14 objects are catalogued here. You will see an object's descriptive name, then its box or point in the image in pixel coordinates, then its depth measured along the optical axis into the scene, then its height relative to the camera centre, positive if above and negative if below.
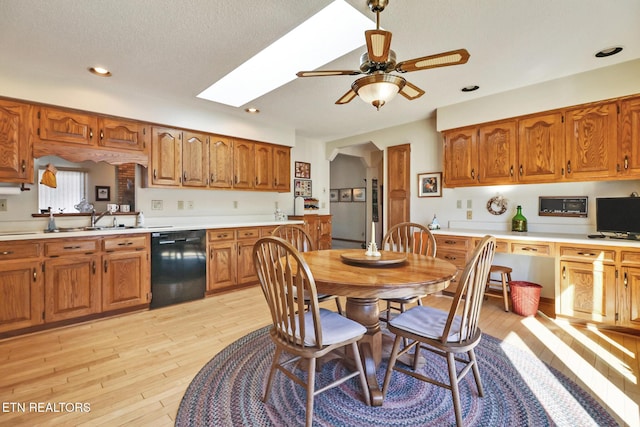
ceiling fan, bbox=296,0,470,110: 1.57 +0.84
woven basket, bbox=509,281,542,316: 3.10 -0.89
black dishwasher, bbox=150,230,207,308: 3.39 -0.63
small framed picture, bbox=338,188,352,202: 7.97 +0.51
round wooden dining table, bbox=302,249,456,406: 1.52 -0.35
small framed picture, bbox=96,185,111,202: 3.50 +0.23
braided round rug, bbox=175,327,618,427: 1.61 -1.10
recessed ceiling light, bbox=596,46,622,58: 2.51 +1.38
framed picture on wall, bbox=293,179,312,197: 5.53 +0.48
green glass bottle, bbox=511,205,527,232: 3.51 -0.10
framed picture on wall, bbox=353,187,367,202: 7.62 +0.47
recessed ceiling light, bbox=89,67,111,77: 2.81 +1.35
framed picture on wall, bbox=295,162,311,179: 5.55 +0.81
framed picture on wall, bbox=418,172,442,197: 4.33 +0.42
